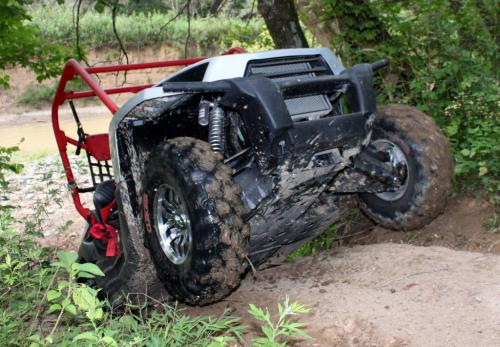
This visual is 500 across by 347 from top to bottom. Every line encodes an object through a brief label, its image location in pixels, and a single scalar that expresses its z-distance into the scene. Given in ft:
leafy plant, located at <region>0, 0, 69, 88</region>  17.65
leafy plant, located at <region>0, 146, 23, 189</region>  17.93
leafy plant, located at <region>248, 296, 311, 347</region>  6.94
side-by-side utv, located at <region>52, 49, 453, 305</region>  9.20
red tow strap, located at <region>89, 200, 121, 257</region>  13.17
